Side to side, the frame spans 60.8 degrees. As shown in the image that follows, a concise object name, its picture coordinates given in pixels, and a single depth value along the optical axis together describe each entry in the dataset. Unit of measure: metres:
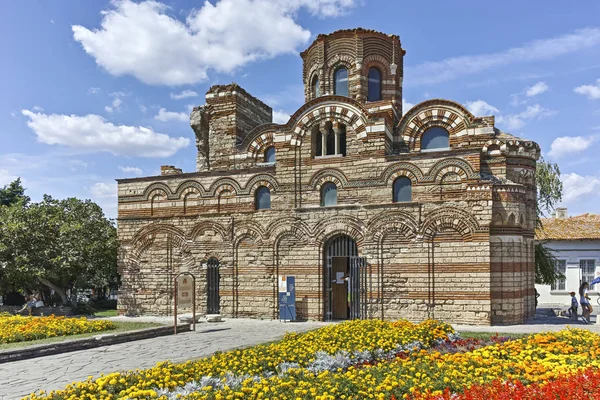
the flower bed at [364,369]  6.66
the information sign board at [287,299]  17.36
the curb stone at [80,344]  11.02
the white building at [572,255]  27.80
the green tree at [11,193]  33.31
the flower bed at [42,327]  12.97
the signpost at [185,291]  15.00
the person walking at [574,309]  17.92
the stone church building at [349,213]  15.85
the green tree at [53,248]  20.59
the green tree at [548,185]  28.87
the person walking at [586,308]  17.42
